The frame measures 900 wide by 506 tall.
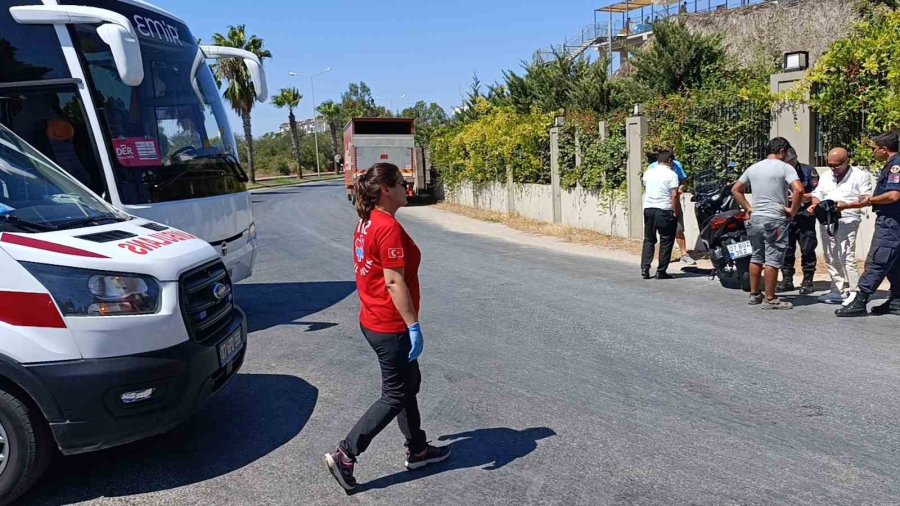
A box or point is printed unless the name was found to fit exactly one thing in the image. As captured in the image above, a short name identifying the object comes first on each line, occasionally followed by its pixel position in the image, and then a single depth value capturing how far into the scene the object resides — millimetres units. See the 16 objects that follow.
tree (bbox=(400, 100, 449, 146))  30712
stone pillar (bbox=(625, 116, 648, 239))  13094
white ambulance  3633
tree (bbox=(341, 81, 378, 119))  76688
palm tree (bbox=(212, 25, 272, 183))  43125
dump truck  25938
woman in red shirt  3709
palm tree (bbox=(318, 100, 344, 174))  71500
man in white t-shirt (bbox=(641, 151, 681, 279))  9531
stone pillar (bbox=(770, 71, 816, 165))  10492
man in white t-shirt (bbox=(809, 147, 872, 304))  7379
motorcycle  8367
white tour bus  5988
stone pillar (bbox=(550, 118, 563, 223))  16781
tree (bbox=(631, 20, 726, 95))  23906
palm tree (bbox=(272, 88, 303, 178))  61406
